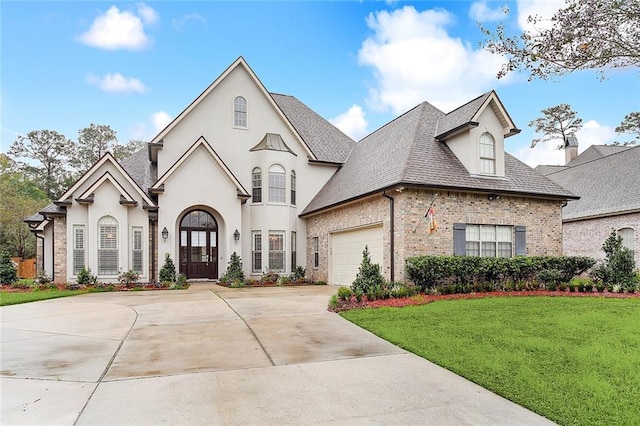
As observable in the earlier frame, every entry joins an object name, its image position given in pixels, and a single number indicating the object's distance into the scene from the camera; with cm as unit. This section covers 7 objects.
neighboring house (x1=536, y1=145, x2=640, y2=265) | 1892
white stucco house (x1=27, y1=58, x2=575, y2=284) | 1391
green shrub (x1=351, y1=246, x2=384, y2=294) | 1139
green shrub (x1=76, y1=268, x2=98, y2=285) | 1617
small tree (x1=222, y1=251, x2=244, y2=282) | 1745
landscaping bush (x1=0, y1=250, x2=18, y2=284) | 1694
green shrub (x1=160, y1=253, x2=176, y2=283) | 1691
